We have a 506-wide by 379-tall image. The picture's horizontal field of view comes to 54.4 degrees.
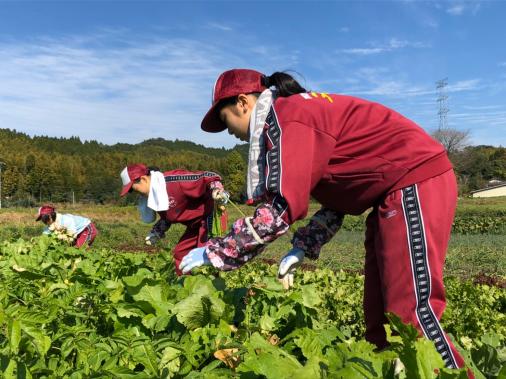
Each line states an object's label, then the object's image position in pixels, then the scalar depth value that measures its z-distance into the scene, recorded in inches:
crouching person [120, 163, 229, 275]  177.6
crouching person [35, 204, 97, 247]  234.6
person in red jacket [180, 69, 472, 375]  67.8
